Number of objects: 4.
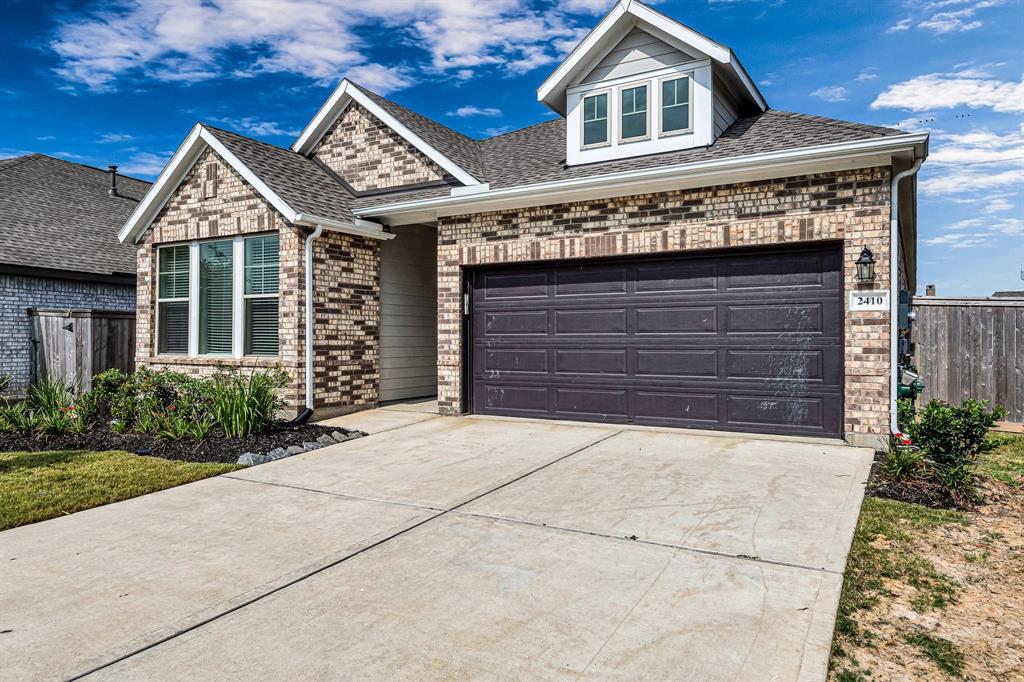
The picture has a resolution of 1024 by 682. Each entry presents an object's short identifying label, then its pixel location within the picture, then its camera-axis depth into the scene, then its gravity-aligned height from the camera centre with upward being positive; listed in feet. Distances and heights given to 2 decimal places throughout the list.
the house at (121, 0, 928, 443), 25.18 +4.39
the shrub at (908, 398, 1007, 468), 19.40 -2.71
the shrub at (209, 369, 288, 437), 27.43 -2.76
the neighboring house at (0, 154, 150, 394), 42.37 +7.14
